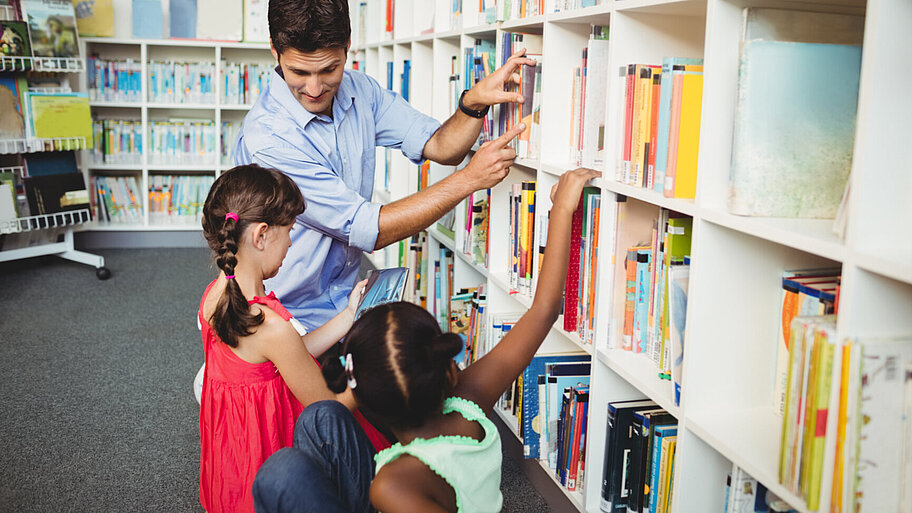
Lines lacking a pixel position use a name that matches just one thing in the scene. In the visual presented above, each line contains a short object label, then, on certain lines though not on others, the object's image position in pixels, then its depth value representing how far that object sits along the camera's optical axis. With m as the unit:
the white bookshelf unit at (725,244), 0.94
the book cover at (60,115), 4.38
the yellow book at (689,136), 1.36
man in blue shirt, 1.86
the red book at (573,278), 1.80
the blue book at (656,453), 1.57
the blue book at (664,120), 1.39
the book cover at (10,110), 4.30
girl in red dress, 1.58
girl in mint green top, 1.19
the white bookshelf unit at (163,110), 5.32
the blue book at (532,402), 1.97
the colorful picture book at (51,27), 4.41
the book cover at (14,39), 4.20
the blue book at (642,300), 1.61
